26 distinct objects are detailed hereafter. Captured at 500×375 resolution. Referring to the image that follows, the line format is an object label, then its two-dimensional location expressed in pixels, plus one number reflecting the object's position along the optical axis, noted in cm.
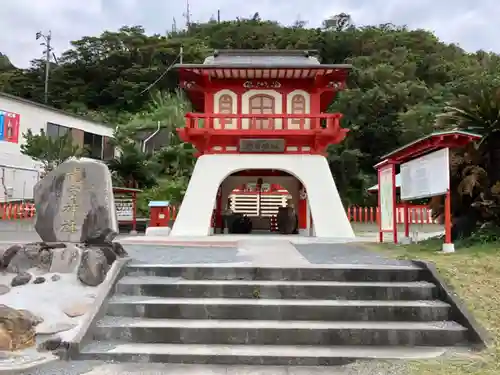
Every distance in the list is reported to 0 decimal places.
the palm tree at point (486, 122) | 902
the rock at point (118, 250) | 685
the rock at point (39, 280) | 591
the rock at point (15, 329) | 457
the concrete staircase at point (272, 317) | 473
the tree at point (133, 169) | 2678
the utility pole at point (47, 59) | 3897
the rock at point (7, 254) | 634
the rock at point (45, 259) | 630
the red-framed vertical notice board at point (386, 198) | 1080
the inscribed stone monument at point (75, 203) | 708
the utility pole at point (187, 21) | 5672
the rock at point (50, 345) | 467
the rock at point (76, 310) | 530
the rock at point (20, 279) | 588
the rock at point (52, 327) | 495
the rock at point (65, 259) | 620
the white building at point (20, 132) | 2531
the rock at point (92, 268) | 591
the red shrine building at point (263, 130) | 1497
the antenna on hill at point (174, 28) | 5515
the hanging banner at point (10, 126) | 2536
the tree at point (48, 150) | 2297
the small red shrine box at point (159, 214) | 1788
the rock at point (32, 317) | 498
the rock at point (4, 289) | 572
